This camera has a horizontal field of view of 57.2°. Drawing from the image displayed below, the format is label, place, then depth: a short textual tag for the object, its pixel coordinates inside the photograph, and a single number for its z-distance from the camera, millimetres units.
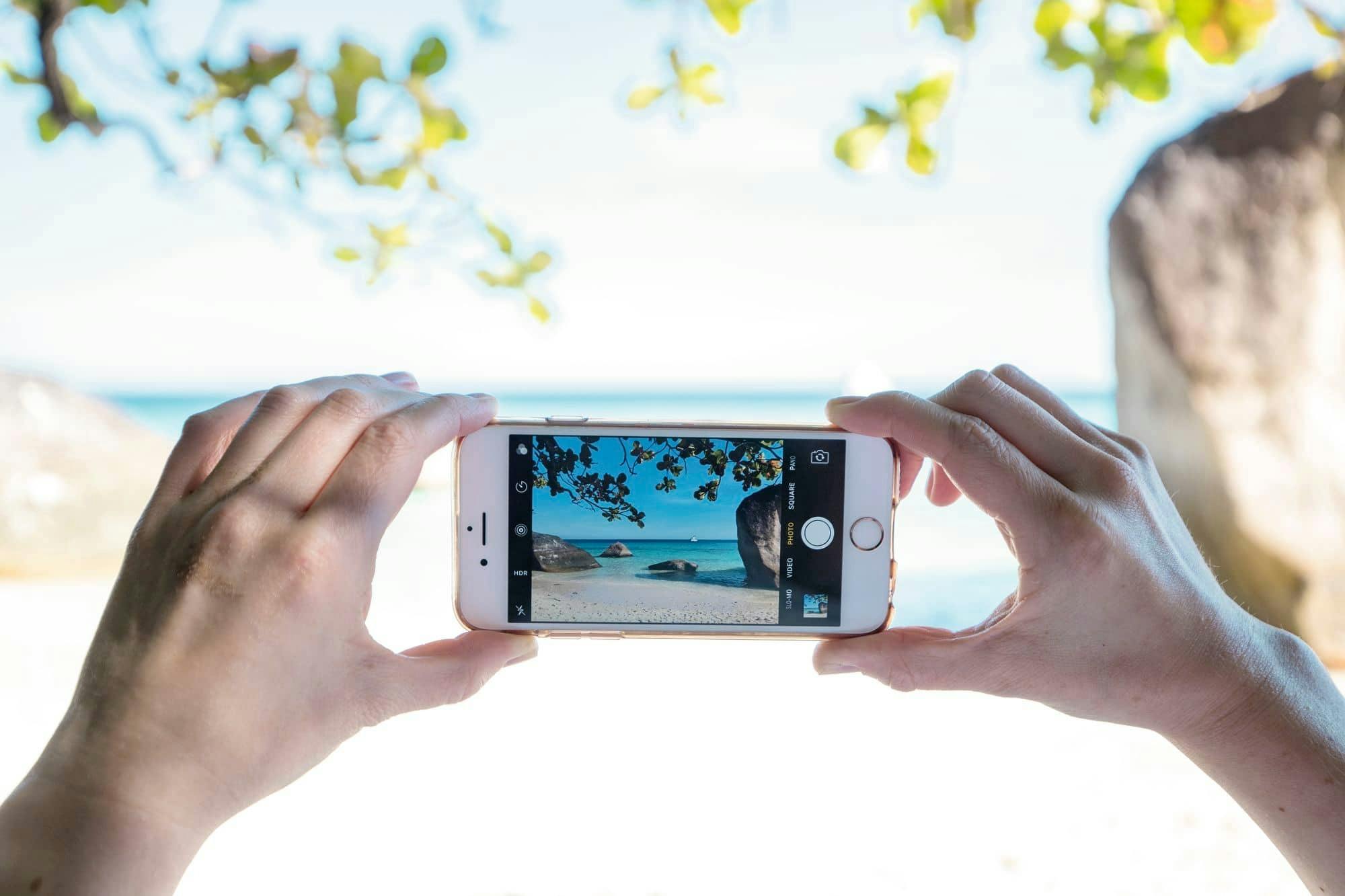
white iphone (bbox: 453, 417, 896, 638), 374
